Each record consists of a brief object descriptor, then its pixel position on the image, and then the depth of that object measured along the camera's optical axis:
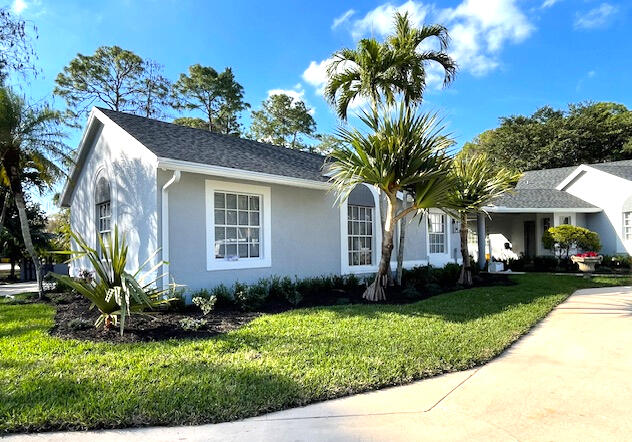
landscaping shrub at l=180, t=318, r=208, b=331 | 6.19
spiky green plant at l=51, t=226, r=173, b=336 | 5.88
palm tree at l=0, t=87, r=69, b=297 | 9.58
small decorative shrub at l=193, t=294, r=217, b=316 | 7.09
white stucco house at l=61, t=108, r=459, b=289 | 8.29
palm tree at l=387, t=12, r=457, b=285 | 10.71
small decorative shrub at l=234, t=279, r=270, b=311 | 8.09
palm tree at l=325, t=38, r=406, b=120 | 10.42
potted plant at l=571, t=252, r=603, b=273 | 14.65
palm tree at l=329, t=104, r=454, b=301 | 8.81
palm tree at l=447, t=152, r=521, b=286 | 11.88
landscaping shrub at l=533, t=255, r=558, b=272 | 17.53
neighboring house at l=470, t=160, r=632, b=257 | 18.42
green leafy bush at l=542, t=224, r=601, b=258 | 16.55
